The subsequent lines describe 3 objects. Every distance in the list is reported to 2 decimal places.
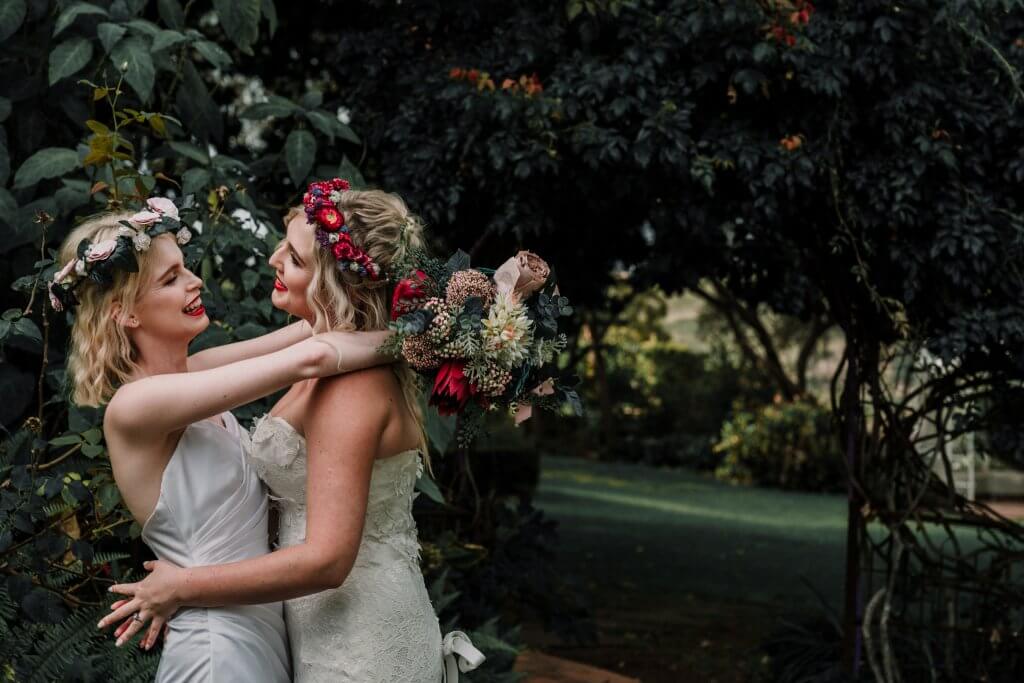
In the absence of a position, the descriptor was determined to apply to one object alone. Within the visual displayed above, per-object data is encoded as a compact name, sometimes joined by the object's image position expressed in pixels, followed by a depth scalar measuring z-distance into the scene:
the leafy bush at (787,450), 16.92
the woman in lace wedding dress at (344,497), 1.91
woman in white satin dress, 1.92
